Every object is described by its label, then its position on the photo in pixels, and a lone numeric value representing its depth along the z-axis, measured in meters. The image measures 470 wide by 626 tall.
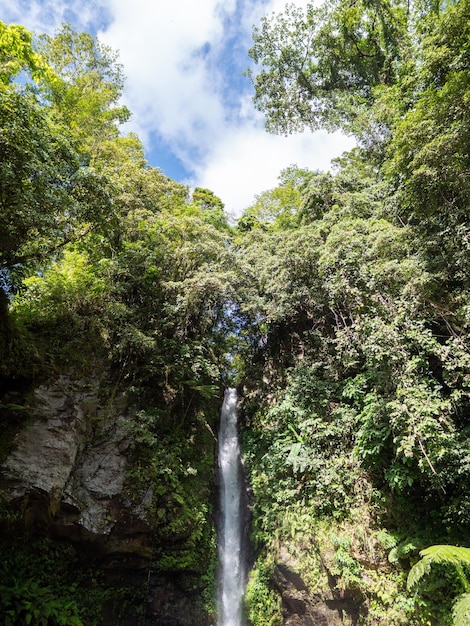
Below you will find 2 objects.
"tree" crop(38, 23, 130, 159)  14.43
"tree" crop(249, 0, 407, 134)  16.73
